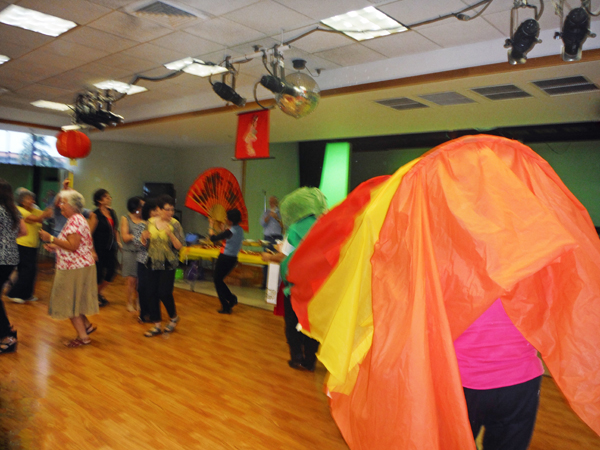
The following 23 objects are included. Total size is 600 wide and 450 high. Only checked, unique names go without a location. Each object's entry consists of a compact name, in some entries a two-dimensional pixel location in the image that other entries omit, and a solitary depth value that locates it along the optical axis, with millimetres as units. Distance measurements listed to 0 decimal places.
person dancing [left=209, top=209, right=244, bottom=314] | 5566
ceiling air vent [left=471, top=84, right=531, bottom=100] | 4641
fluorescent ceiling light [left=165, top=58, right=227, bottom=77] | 5262
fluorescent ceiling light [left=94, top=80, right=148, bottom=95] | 6382
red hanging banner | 6125
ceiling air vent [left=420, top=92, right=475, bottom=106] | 4988
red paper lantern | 5980
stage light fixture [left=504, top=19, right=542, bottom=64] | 3053
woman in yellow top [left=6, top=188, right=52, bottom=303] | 5426
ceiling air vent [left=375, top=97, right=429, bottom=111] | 5295
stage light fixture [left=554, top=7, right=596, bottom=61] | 2866
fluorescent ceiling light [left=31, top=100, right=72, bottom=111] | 7989
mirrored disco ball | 4168
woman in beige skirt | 3730
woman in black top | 5348
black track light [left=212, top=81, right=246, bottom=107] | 4855
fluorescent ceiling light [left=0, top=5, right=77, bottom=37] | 4086
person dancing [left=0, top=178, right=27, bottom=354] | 3521
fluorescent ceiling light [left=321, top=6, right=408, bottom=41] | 3747
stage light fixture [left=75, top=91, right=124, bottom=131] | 6113
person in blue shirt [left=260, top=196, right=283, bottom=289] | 7395
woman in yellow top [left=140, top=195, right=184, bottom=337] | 4293
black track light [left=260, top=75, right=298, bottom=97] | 4145
